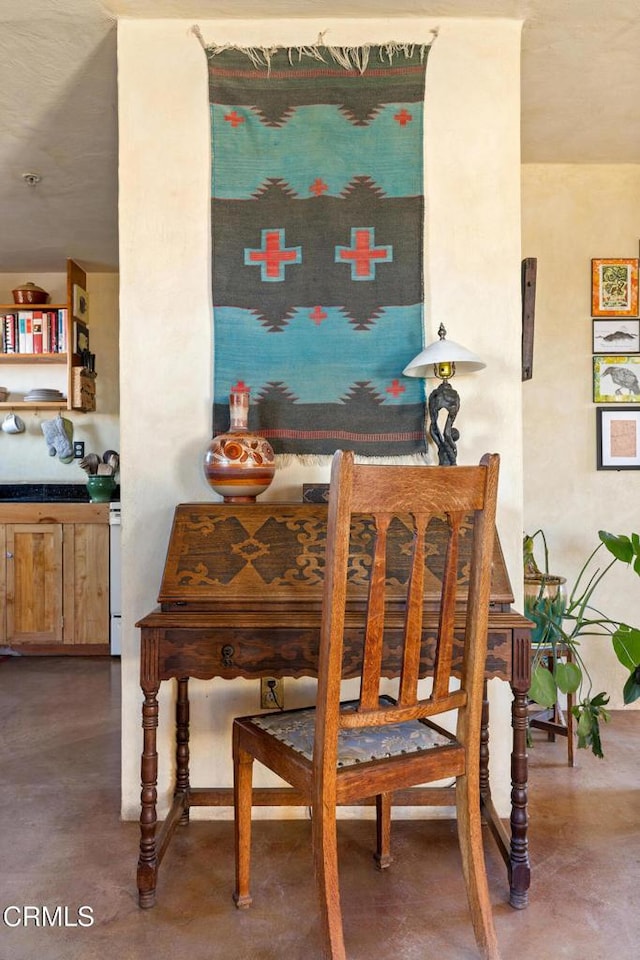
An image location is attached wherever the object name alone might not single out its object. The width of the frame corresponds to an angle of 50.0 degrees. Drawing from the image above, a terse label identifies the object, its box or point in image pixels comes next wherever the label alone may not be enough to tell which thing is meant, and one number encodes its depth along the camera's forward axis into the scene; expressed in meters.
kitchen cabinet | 4.25
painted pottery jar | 2.03
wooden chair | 1.35
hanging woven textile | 2.25
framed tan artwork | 3.25
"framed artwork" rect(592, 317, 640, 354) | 3.27
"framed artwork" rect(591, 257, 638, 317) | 3.27
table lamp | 2.03
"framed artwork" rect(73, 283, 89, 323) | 4.55
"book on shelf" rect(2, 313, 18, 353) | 4.62
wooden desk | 1.71
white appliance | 4.24
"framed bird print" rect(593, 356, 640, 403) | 3.27
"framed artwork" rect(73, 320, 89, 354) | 4.54
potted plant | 2.31
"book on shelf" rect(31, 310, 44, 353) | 4.59
